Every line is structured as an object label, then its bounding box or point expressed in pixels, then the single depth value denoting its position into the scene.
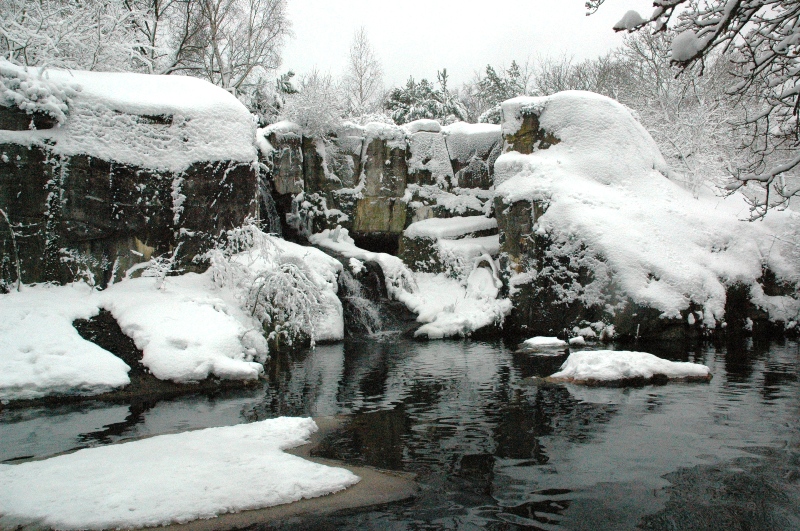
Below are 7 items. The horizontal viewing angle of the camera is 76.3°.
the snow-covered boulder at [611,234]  13.66
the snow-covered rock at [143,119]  10.63
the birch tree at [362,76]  32.62
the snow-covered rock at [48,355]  7.48
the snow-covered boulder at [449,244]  18.58
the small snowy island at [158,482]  3.40
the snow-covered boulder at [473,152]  20.97
